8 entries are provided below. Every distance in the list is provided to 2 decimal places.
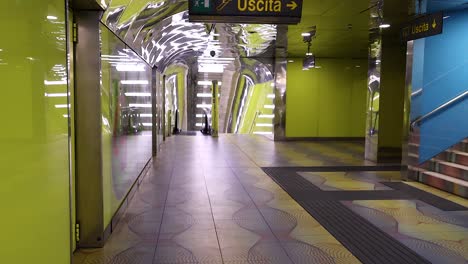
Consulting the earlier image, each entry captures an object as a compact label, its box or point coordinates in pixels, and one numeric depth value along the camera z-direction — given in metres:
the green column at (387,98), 9.43
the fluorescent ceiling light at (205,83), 22.02
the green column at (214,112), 15.74
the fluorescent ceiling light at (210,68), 16.65
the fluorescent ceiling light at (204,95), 21.81
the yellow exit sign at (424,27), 6.01
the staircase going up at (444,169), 6.44
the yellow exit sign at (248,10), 4.93
